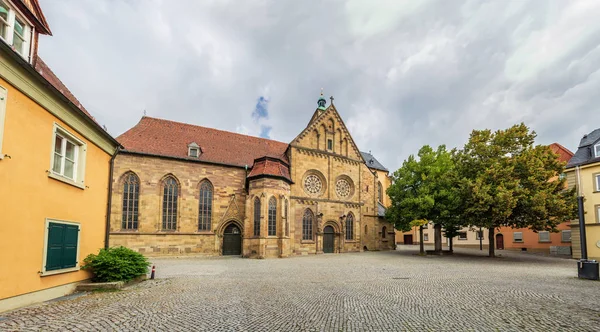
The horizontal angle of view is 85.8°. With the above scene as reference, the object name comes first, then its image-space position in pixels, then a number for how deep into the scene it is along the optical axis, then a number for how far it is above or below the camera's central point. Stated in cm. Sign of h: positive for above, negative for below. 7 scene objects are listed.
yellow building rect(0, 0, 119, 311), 725 +86
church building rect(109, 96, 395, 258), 2562 +126
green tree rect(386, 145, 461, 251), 2588 +148
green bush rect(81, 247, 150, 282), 1080 -200
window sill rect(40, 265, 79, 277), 848 -182
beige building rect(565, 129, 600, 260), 2541 +173
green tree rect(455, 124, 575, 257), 2155 +178
